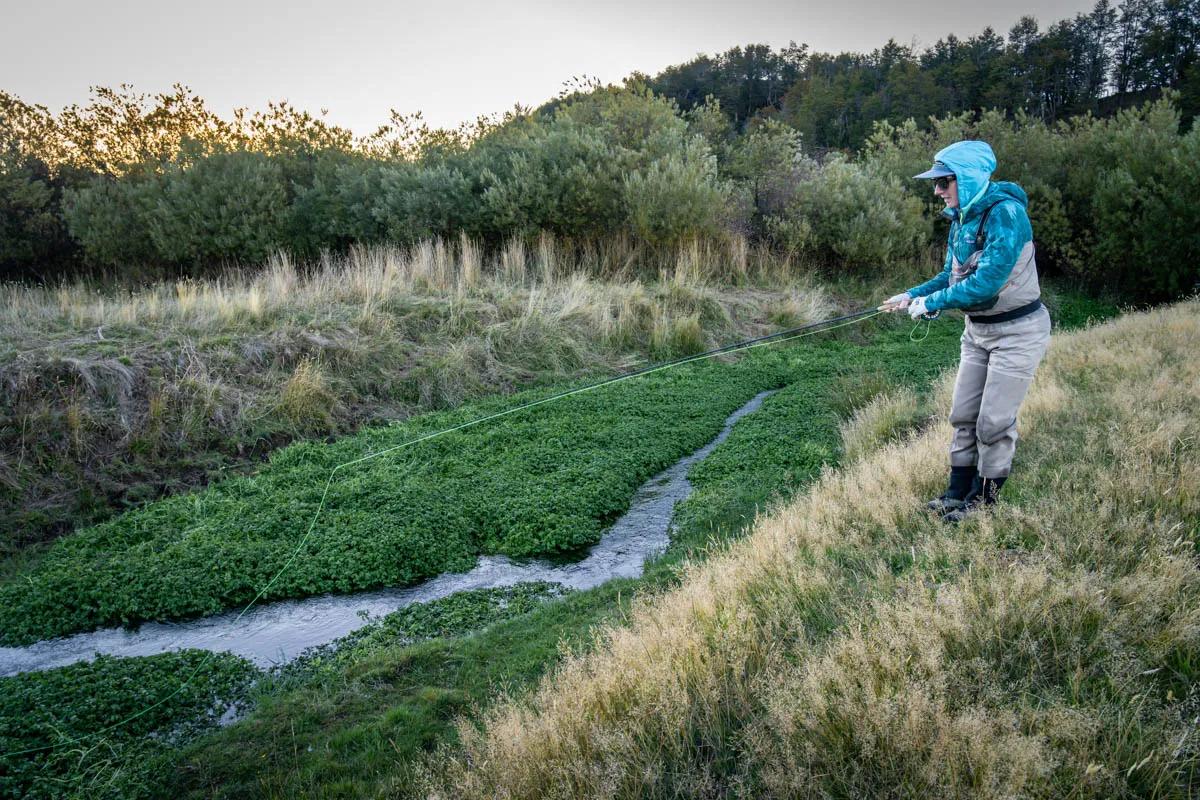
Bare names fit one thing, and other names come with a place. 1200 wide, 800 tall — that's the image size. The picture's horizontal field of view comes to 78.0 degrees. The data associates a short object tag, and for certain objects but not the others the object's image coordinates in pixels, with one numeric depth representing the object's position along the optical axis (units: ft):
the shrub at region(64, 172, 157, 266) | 54.44
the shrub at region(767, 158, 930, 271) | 55.72
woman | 14.07
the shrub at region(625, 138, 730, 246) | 49.16
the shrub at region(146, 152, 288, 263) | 51.19
